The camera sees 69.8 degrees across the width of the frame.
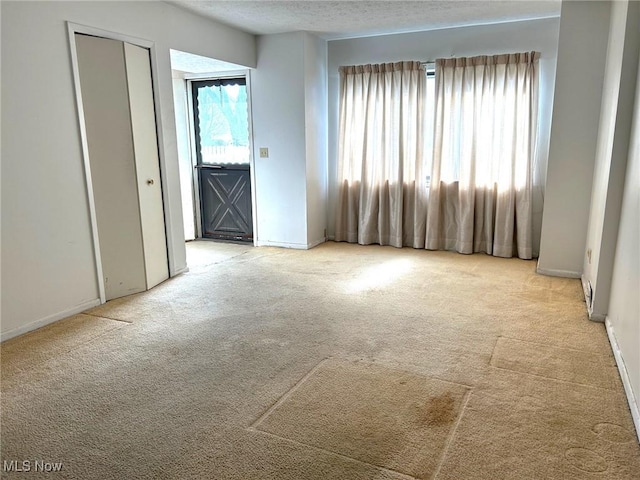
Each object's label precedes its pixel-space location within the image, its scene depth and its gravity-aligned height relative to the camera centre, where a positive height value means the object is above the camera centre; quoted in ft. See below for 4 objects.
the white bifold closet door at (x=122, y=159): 11.34 -0.24
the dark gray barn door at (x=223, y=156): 19.12 -0.30
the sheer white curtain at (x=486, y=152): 15.72 -0.22
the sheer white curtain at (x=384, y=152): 17.26 -0.19
